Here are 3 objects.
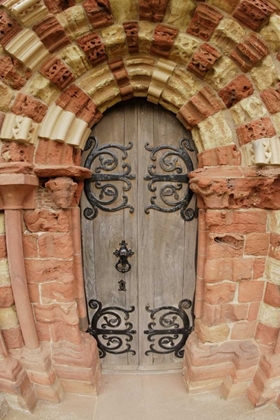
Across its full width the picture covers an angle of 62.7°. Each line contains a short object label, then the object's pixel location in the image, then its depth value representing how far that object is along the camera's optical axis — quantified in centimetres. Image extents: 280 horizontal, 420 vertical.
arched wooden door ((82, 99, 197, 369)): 184
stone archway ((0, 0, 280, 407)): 143
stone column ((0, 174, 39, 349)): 149
